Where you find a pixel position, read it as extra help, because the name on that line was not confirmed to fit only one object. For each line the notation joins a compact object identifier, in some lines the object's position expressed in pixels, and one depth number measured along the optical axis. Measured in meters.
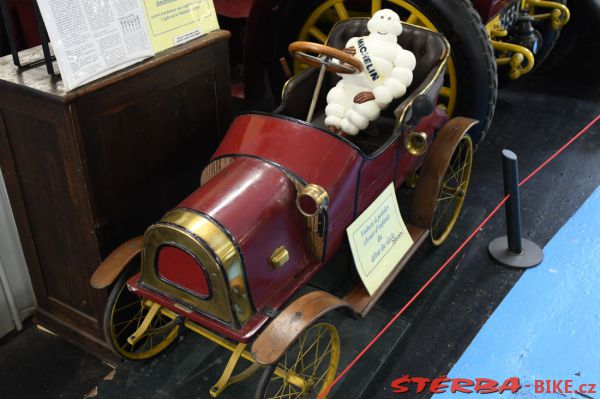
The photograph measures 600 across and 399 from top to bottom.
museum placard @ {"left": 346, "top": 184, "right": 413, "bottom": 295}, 1.82
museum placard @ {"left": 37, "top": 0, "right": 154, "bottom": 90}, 1.44
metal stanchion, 2.20
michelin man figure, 1.98
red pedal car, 1.50
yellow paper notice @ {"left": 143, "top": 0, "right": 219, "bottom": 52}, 1.70
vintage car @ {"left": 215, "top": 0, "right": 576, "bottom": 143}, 2.42
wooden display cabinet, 1.57
